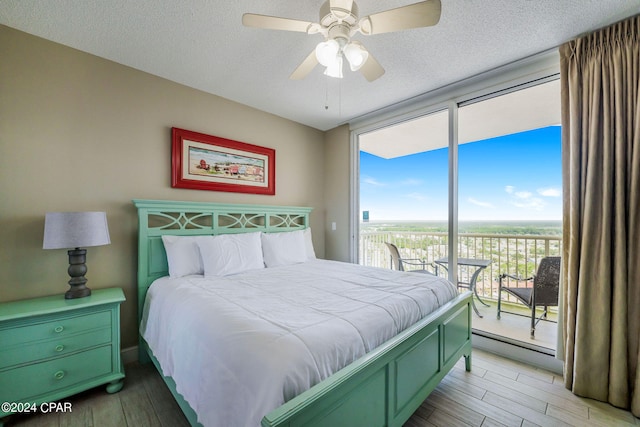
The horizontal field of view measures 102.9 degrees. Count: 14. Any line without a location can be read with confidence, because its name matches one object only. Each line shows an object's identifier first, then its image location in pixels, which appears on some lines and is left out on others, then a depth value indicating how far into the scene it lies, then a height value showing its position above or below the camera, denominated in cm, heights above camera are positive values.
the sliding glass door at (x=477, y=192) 285 +30
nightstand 156 -92
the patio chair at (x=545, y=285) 253 -72
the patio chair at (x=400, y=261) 370 -74
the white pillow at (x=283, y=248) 281 -43
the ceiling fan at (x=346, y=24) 130 +104
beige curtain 174 -2
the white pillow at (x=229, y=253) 230 -41
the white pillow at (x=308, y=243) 332 -42
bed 100 -67
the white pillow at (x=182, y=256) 224 -40
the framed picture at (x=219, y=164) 262 +54
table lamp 173 -18
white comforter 97 -58
